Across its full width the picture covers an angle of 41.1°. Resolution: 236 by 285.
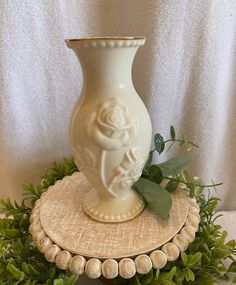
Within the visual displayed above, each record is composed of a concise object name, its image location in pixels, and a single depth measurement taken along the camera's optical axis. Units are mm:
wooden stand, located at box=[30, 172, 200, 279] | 497
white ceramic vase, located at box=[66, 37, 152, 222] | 478
